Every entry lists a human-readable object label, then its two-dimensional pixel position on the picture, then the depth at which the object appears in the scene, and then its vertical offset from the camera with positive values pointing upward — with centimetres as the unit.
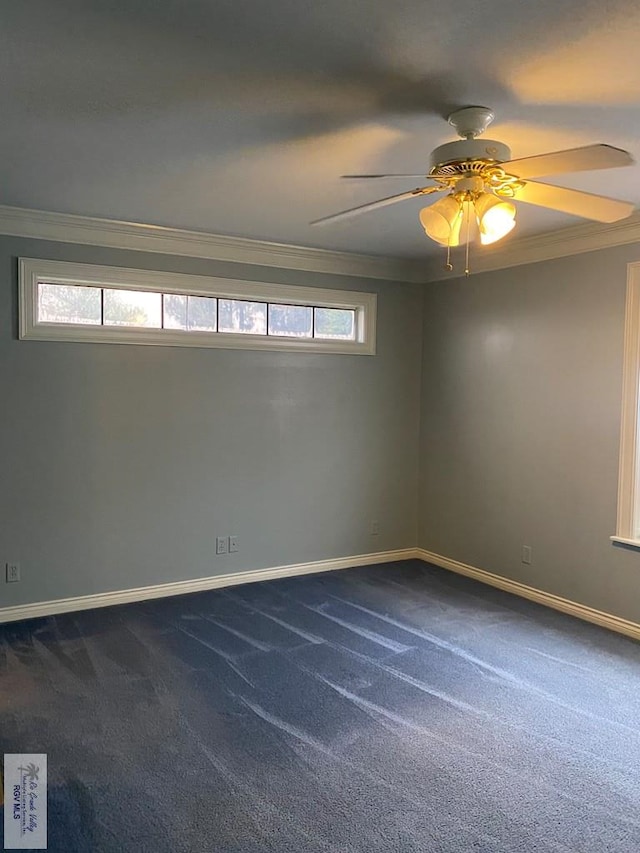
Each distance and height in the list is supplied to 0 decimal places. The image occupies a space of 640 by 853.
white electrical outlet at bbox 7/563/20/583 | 401 -109
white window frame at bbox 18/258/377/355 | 400 +71
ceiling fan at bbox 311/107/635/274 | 226 +77
